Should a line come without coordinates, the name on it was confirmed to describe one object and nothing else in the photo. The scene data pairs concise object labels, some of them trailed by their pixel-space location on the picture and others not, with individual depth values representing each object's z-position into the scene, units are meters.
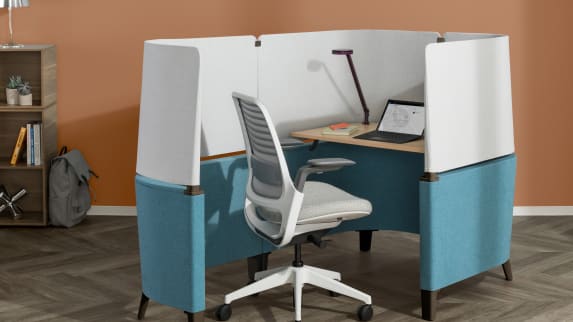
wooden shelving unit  6.29
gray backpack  6.27
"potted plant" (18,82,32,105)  6.23
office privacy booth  4.26
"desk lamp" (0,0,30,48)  6.18
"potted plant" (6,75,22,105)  6.23
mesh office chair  4.27
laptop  4.98
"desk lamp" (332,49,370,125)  5.26
